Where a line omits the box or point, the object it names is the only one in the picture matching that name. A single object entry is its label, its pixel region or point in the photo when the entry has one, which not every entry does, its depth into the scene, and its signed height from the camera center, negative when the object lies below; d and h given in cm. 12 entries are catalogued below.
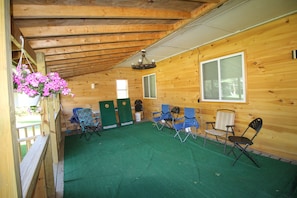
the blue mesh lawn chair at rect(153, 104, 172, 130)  527 -87
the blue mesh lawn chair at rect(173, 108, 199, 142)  413 -91
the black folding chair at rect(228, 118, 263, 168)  262 -96
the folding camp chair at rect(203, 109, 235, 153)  339 -79
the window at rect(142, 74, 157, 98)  671 +35
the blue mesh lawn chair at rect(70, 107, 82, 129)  528 -81
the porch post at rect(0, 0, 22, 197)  66 -10
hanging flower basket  121 +13
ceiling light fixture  363 +69
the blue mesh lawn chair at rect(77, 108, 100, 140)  477 -82
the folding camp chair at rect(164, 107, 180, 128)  499 -87
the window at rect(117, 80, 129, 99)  706 +24
